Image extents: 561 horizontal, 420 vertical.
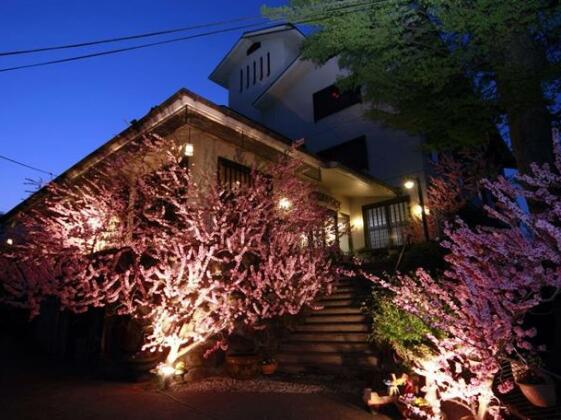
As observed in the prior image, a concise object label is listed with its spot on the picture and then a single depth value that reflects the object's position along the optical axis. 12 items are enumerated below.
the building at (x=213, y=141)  9.44
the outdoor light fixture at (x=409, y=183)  13.79
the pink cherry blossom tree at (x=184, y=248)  7.95
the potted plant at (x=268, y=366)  8.15
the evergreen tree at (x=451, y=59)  7.66
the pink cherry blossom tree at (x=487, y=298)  3.97
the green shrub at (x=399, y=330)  6.21
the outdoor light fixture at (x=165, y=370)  7.26
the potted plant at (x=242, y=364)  7.92
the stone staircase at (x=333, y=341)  7.90
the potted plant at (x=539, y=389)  4.52
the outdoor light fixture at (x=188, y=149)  9.16
